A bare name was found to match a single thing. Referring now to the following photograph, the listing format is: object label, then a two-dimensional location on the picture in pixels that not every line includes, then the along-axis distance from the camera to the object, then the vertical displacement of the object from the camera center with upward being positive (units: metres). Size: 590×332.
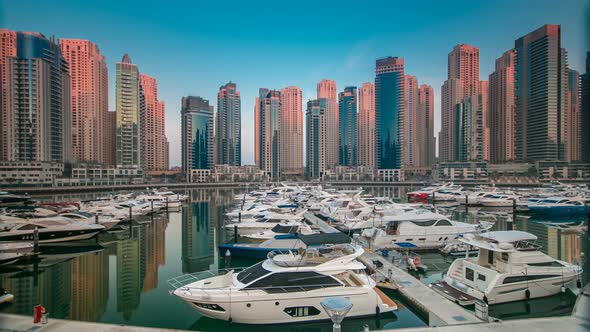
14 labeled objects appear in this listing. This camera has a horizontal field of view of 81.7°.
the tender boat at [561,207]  43.97 -5.58
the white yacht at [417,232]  24.75 -4.99
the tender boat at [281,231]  26.38 -5.20
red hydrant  10.06 -4.39
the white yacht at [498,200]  53.59 -5.63
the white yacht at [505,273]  14.32 -4.79
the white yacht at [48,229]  25.72 -4.97
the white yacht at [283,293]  12.26 -4.66
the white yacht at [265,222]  30.19 -5.17
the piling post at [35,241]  23.48 -5.07
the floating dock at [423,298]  11.30 -5.32
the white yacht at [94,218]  31.72 -4.94
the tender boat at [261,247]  22.30 -5.37
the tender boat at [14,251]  21.53 -5.63
